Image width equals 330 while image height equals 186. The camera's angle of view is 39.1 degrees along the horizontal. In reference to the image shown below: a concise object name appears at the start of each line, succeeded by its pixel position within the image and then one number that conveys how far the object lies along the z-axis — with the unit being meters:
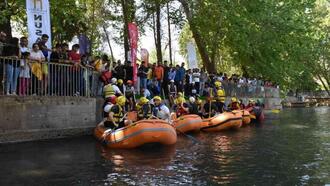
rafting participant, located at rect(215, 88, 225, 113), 22.03
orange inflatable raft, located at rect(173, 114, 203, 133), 18.16
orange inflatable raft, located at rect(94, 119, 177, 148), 13.40
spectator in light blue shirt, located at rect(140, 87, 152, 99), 19.88
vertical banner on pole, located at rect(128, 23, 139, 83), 19.30
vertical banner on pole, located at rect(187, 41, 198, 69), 26.31
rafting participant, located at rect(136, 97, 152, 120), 15.31
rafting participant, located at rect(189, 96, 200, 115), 20.12
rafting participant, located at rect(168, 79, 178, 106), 22.00
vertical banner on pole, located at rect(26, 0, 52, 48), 15.44
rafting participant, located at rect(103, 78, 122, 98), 17.28
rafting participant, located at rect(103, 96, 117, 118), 15.49
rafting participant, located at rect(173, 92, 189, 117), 19.69
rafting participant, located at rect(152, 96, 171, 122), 15.56
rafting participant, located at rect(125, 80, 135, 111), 18.84
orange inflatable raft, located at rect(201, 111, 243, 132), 19.73
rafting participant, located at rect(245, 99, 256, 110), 26.16
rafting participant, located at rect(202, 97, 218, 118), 21.16
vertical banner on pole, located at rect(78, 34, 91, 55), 21.05
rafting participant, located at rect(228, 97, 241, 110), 23.66
